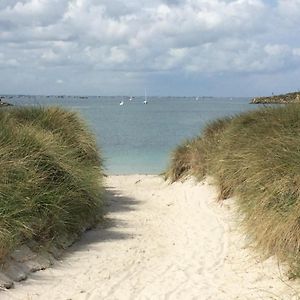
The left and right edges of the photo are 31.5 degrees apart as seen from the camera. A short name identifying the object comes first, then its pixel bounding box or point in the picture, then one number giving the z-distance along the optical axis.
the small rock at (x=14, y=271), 7.01
